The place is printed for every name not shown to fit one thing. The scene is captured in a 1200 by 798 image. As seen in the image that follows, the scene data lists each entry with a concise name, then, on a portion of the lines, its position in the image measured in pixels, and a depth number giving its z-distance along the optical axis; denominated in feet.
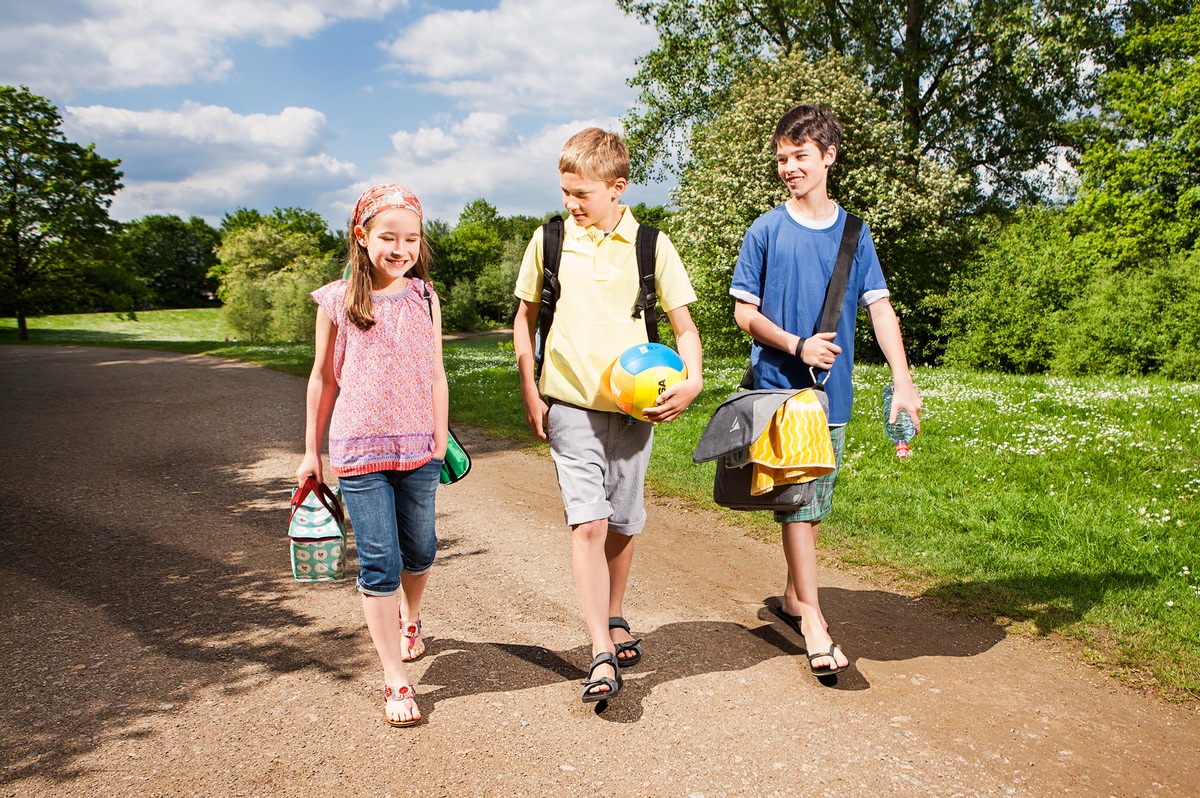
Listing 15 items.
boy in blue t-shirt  11.31
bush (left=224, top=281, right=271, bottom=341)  142.20
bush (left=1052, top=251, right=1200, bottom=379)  51.88
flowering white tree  75.20
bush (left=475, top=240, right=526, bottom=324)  194.80
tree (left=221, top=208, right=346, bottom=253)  267.59
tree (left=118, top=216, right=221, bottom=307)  258.16
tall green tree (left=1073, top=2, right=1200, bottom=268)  82.89
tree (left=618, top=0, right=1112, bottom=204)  85.40
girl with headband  10.25
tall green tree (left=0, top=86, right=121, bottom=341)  112.88
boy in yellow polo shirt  10.62
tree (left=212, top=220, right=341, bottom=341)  134.46
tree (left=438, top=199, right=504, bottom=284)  204.74
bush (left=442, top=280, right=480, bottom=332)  183.83
